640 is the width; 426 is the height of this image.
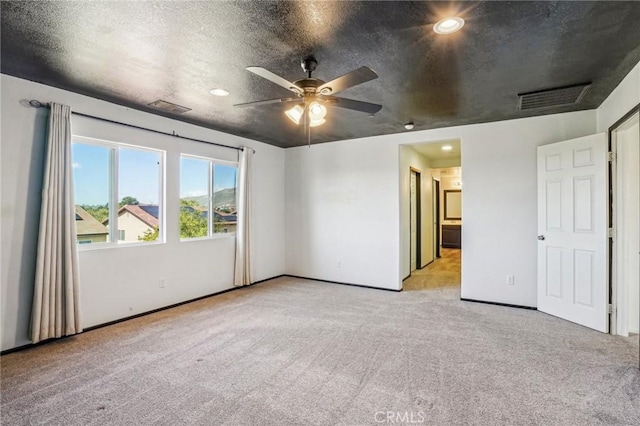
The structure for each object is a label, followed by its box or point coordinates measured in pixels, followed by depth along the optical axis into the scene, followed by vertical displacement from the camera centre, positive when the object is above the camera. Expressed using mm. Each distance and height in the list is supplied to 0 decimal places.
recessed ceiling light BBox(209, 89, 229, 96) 3289 +1251
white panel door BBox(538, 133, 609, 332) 3477 -216
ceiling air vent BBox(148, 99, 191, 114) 3671 +1258
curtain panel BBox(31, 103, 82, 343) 3062 -337
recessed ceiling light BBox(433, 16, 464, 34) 2078 +1241
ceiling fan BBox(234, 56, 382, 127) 2201 +922
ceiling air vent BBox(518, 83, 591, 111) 3215 +1231
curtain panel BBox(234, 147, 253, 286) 5301 -201
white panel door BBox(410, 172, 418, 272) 6359 -175
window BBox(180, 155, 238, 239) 4711 +247
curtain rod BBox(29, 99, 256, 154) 3100 +1058
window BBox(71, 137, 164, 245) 3596 +262
